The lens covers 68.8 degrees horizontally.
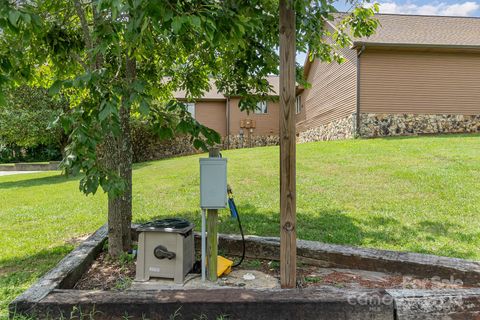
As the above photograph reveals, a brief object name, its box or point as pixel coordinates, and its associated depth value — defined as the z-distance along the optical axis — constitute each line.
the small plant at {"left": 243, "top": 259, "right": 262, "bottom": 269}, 3.36
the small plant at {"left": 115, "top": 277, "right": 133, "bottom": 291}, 2.90
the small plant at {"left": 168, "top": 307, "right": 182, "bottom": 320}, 2.31
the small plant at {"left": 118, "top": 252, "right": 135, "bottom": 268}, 3.39
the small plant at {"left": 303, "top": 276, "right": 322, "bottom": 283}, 2.95
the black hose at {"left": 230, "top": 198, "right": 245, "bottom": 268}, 3.33
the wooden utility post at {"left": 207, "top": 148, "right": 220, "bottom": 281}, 3.03
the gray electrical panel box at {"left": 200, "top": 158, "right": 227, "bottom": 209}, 2.88
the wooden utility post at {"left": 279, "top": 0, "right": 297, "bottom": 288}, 2.52
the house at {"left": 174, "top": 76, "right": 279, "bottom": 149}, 20.17
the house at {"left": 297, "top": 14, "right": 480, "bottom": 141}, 12.89
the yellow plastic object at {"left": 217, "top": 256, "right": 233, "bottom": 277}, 3.09
